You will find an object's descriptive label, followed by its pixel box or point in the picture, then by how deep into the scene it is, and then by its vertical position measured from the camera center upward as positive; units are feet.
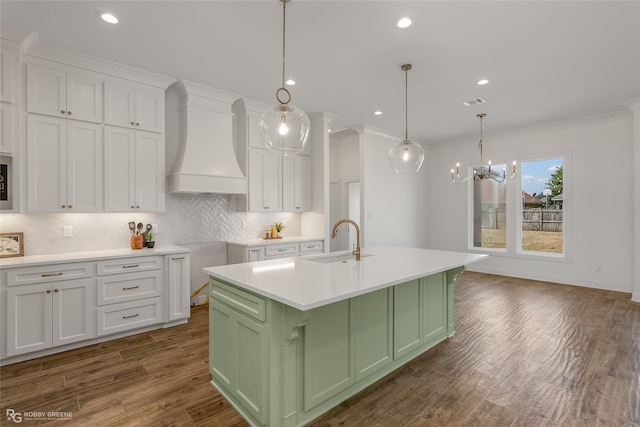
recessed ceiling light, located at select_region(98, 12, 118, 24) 8.34 +5.27
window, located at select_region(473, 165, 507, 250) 21.66 -0.04
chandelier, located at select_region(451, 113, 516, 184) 17.04 +2.40
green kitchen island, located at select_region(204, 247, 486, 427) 5.92 -2.65
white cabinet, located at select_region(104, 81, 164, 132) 11.25 +3.96
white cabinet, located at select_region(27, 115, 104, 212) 9.89 +1.52
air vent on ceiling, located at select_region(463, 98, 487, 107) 14.79 +5.37
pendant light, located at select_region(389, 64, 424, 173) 10.82 +1.98
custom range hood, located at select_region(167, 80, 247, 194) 12.75 +2.97
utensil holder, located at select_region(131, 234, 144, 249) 11.85 -1.14
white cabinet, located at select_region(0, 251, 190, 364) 9.00 -2.87
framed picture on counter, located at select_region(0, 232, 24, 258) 9.91 -1.09
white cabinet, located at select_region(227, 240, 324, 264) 14.05 -1.85
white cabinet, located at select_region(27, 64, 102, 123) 9.85 +3.89
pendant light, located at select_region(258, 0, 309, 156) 7.72 +2.12
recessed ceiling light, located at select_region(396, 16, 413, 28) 8.52 +5.27
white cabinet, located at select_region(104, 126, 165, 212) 11.27 +1.54
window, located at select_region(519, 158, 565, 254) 19.39 +0.37
